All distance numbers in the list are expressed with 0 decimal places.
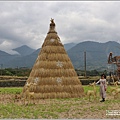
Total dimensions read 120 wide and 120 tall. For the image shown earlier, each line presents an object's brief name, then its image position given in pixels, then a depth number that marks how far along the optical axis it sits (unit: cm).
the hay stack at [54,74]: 1399
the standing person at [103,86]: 1250
